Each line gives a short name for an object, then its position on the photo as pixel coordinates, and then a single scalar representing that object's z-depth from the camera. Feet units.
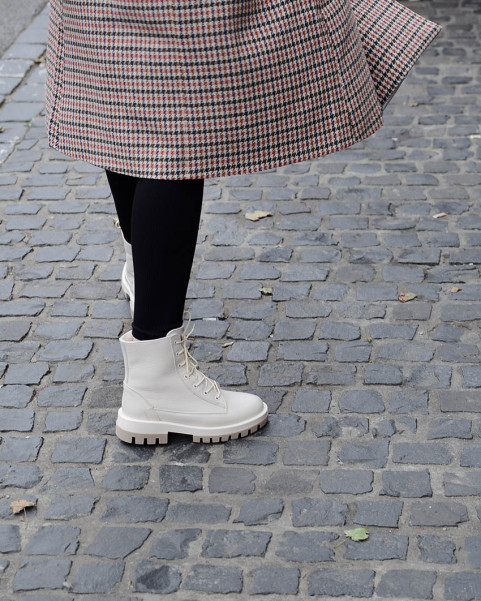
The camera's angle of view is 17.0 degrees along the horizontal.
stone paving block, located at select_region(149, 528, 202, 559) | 12.44
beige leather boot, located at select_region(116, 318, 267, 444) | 14.45
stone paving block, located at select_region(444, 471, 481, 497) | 13.46
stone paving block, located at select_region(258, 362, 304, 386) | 16.22
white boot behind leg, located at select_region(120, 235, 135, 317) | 17.64
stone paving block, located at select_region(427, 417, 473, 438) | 14.68
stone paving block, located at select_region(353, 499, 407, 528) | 12.91
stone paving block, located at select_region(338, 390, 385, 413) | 15.37
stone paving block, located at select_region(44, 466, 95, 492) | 13.86
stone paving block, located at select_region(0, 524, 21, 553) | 12.65
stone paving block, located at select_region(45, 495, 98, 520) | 13.25
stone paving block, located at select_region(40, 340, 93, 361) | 17.05
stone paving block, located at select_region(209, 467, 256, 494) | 13.69
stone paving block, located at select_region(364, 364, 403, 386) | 16.05
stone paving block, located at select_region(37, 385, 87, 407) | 15.77
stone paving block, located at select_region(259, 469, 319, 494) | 13.66
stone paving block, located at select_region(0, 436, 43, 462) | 14.47
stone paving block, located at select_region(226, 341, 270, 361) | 16.93
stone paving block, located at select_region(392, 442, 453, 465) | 14.14
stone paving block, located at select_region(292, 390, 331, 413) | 15.45
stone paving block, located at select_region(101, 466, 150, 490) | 13.85
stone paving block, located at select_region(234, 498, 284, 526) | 13.05
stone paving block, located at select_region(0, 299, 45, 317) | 18.41
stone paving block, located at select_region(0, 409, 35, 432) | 15.14
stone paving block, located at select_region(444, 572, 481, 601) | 11.65
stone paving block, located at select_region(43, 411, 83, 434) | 15.13
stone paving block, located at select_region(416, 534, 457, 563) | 12.23
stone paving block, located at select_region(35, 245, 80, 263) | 20.35
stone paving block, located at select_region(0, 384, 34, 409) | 15.76
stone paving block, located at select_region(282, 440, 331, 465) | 14.24
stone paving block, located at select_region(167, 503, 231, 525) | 13.10
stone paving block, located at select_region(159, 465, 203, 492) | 13.77
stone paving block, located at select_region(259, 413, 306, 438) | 14.93
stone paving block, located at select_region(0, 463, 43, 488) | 13.89
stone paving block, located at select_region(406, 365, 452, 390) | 15.95
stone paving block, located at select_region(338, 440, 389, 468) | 14.16
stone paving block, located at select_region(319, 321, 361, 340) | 17.41
